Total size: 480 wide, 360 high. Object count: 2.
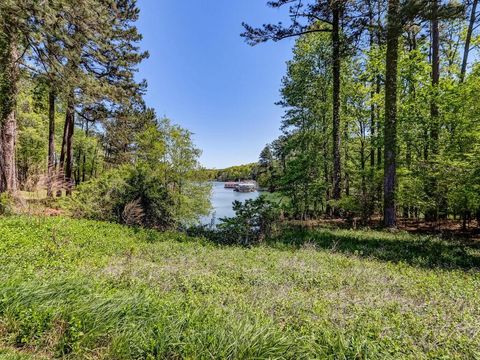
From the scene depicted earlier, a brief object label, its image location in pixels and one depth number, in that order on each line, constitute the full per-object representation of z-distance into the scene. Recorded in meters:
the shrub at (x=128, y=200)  9.10
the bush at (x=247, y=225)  8.77
